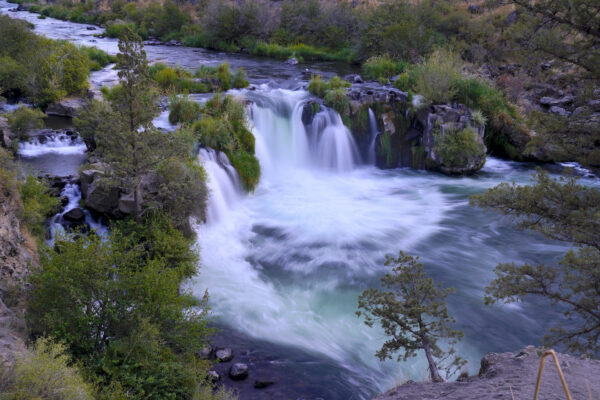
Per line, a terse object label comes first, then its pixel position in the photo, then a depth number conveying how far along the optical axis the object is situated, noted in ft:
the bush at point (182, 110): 52.08
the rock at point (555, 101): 75.66
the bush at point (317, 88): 66.28
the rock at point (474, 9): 126.11
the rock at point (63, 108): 60.54
